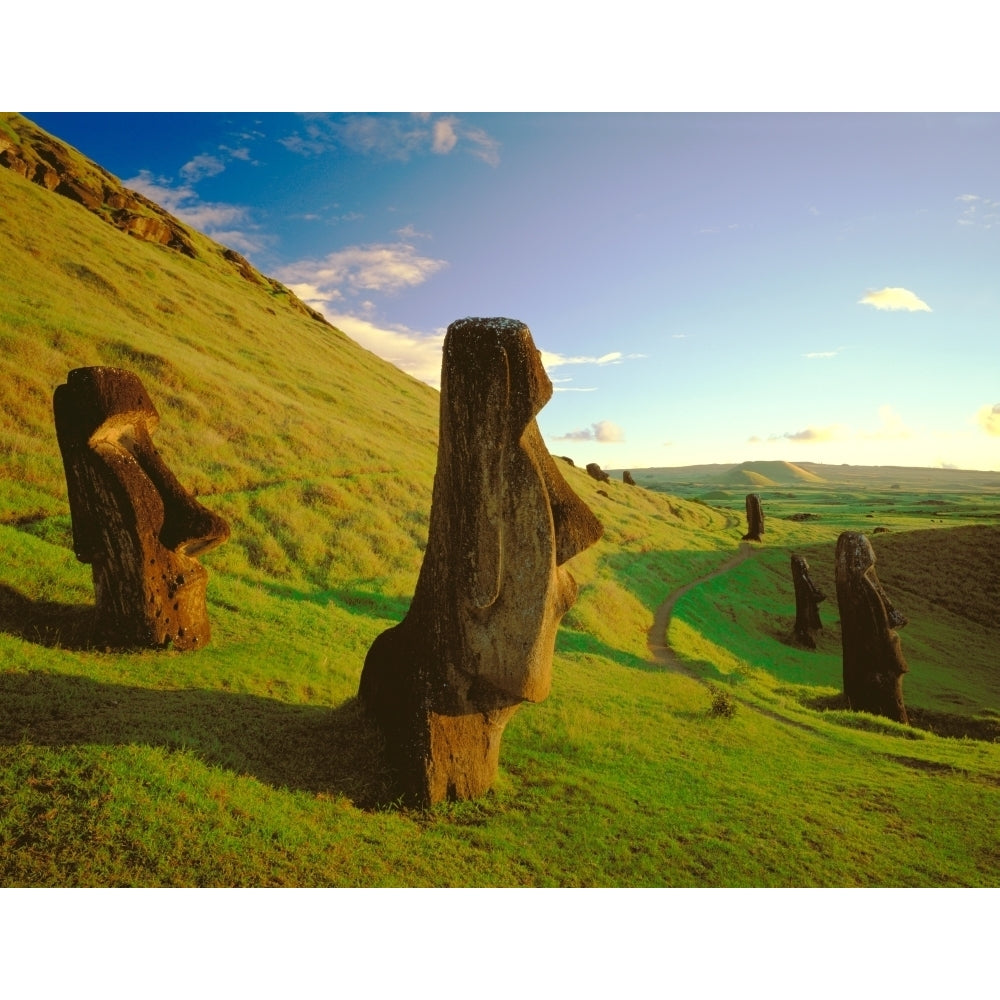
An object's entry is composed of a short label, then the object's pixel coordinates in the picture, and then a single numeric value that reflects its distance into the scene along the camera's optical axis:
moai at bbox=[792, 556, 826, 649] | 25.69
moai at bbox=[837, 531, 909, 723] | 15.93
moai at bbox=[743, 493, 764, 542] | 49.94
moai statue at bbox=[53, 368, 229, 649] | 9.42
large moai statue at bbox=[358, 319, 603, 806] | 6.41
